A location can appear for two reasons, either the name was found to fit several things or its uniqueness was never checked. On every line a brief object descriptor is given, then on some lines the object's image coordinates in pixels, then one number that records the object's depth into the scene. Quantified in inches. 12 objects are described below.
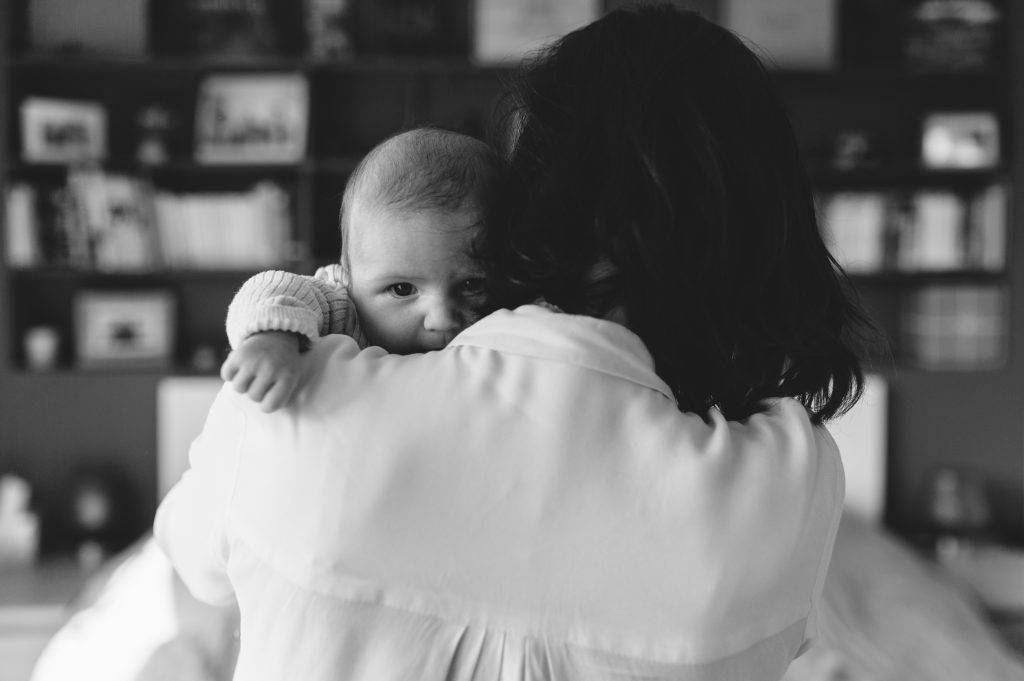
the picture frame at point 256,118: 140.6
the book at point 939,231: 138.9
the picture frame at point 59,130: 137.3
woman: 26.0
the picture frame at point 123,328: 143.9
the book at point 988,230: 139.2
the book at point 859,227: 139.0
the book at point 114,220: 135.8
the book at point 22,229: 135.5
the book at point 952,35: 140.6
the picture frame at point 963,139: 141.3
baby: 36.8
